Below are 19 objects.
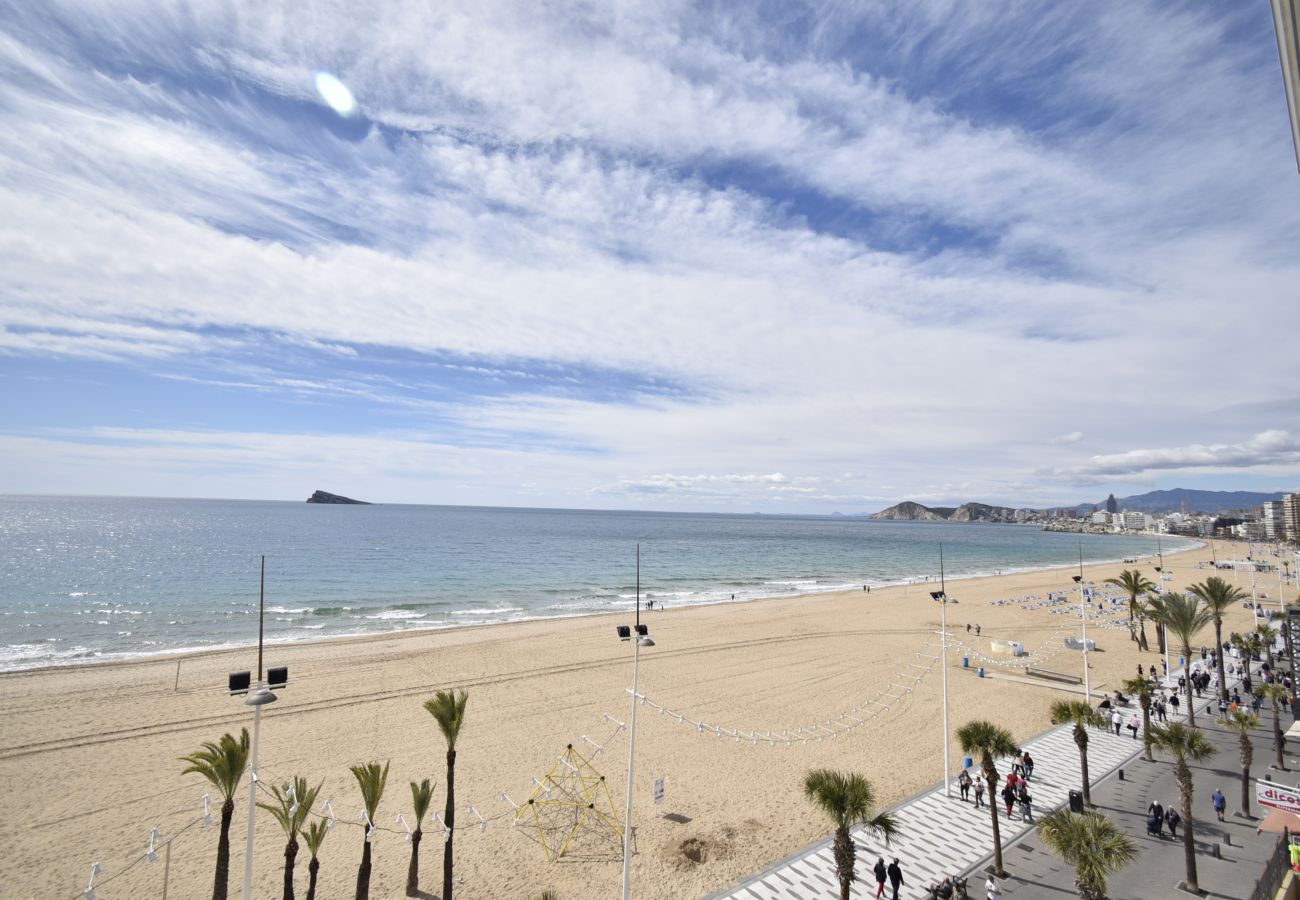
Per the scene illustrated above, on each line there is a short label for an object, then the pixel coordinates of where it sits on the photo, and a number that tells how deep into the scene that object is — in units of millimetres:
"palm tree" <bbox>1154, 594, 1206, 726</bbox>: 25031
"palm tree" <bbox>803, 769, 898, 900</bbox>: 12836
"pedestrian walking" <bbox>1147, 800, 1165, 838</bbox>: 17062
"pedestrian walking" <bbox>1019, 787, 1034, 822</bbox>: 18359
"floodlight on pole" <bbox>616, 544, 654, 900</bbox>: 13633
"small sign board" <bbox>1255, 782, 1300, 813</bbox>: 13883
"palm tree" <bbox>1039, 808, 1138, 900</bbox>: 11719
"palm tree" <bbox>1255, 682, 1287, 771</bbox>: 21234
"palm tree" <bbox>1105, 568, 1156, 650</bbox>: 40344
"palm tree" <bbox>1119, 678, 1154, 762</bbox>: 22019
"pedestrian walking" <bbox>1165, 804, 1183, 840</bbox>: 17109
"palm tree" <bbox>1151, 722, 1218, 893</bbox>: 14508
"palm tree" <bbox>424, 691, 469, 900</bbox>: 14438
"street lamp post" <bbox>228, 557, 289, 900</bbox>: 9852
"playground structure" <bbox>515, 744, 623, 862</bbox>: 17922
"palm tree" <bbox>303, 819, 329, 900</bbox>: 12508
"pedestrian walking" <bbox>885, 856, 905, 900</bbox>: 14430
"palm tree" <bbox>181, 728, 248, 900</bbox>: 11936
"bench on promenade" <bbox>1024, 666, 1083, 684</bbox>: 33712
